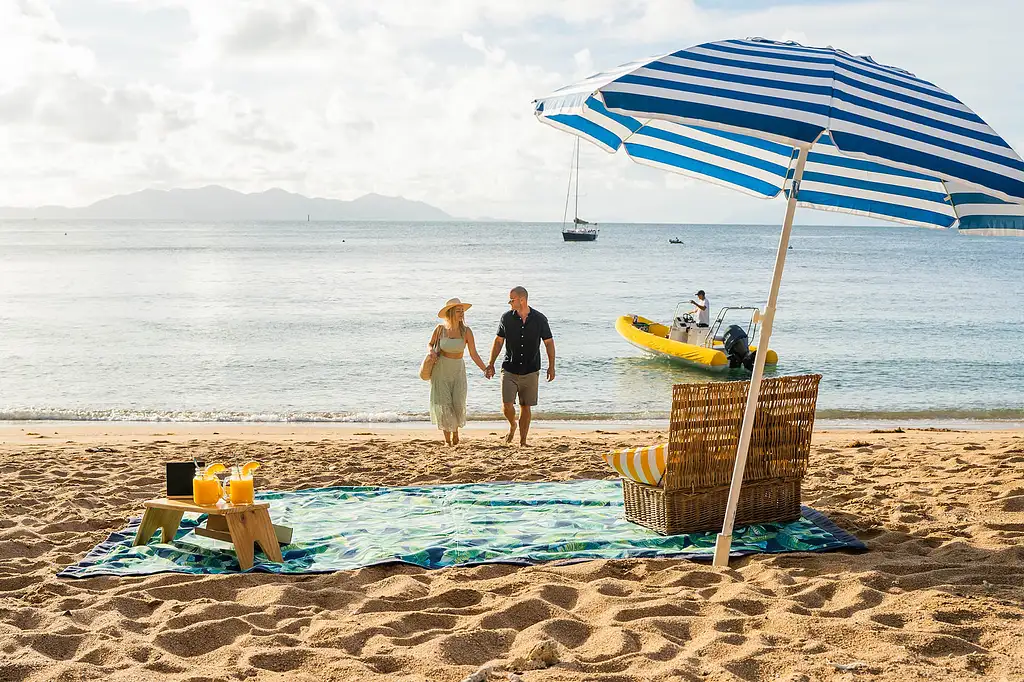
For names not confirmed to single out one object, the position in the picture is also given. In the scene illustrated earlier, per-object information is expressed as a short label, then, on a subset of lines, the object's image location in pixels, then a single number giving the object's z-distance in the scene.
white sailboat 85.12
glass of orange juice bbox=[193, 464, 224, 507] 4.87
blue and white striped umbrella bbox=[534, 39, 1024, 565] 3.86
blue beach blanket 4.88
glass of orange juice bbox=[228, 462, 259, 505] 4.89
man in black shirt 8.38
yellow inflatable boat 16.33
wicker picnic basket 5.16
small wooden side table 4.77
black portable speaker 5.04
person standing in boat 17.55
